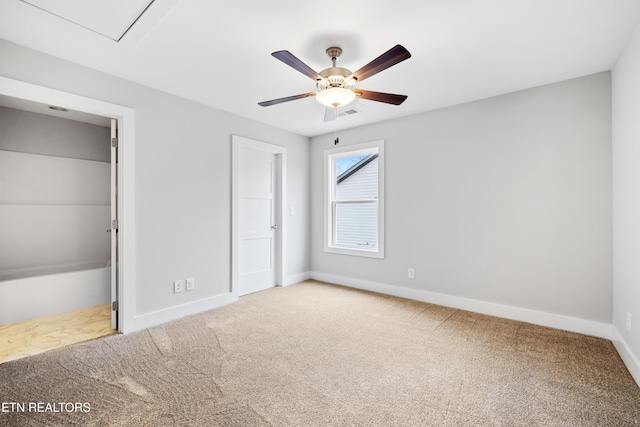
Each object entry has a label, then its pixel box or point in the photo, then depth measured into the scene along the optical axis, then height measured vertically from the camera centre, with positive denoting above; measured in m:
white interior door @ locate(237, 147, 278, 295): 4.08 -0.06
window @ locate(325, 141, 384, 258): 4.20 +0.23
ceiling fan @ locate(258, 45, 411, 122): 1.91 +0.98
